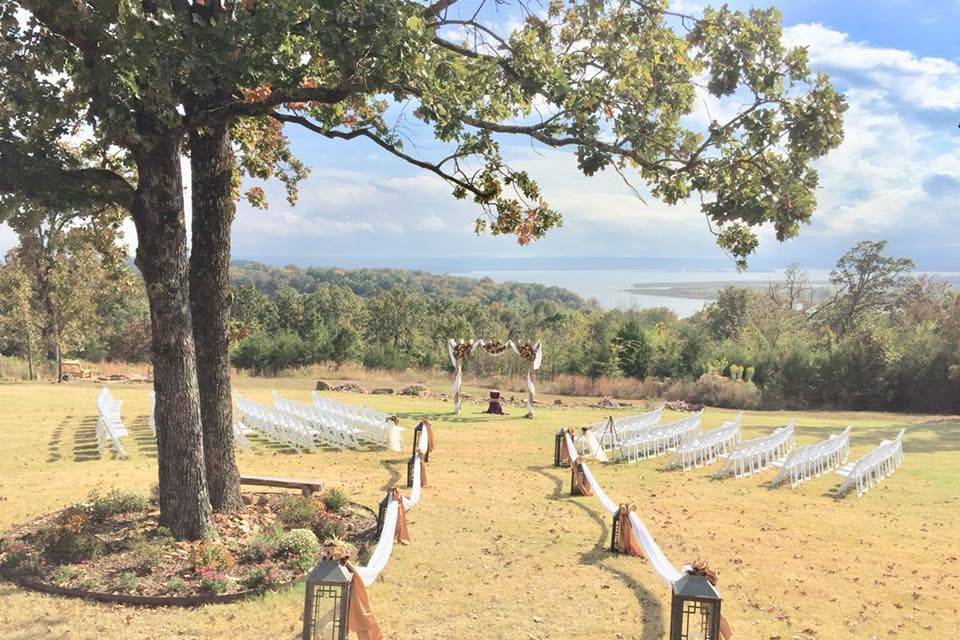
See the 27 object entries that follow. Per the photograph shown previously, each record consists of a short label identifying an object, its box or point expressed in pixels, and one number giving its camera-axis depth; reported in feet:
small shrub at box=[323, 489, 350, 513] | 30.32
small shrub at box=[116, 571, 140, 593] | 21.15
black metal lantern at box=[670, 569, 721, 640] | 16.31
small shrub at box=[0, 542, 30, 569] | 22.52
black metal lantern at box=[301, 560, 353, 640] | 16.31
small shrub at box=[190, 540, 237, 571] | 22.59
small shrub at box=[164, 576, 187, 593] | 21.21
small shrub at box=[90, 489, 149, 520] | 26.94
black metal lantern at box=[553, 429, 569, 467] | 44.16
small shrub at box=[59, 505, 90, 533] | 23.89
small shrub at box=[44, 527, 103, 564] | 23.22
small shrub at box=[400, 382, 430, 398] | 89.59
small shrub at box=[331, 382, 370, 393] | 92.89
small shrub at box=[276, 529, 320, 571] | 23.88
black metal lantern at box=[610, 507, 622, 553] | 26.99
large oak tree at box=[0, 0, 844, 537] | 18.49
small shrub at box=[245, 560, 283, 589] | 21.85
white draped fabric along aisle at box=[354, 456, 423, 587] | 19.47
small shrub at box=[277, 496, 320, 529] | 27.17
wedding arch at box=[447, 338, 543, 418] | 67.56
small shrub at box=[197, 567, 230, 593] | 21.31
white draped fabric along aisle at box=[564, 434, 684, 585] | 20.68
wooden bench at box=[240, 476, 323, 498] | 31.32
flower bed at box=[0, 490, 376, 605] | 21.33
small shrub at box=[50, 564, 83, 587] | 21.45
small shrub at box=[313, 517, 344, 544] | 26.81
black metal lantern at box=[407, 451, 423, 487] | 36.21
